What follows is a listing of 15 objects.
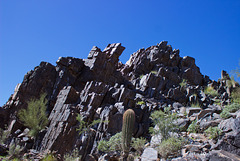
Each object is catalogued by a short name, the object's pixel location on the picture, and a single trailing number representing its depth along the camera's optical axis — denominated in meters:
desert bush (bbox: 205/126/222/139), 8.22
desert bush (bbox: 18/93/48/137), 15.17
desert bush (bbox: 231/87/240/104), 19.40
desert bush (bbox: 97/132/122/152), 11.59
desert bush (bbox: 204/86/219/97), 24.46
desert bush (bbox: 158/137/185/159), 8.74
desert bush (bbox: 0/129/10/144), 14.64
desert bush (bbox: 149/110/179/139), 10.97
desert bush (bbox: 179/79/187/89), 25.21
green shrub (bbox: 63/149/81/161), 11.83
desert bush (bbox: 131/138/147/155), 11.14
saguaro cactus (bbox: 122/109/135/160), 9.65
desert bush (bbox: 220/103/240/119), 11.62
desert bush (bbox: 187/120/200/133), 11.03
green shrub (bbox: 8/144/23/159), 12.39
